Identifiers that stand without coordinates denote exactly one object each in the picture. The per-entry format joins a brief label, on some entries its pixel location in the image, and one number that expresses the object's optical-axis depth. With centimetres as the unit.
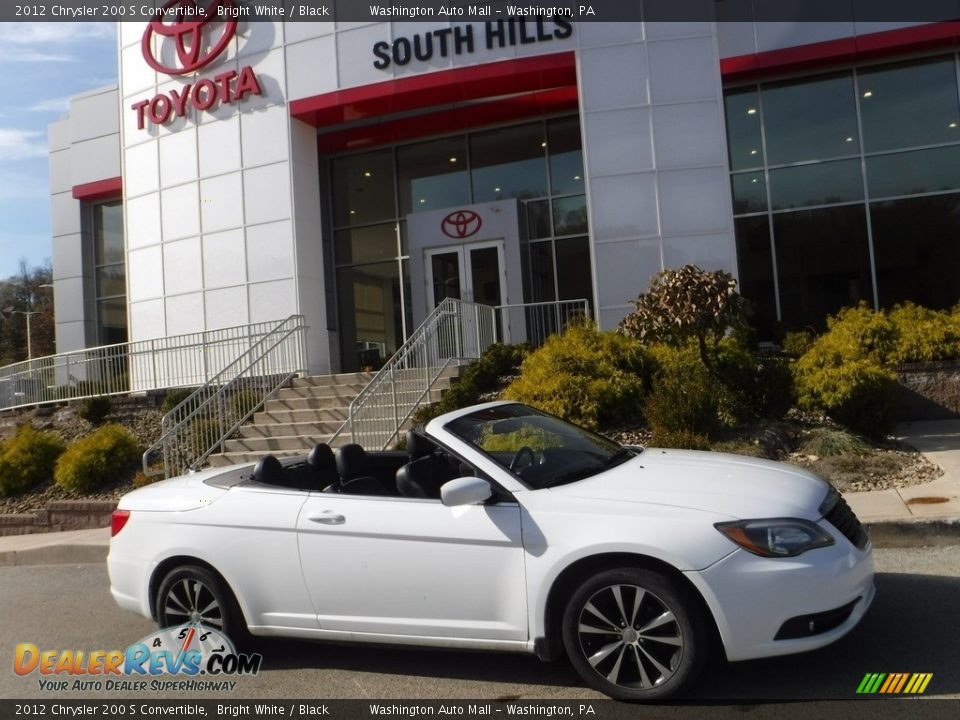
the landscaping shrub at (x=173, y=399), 1471
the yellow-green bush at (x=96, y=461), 1203
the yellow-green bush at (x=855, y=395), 964
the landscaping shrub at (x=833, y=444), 890
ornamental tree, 1012
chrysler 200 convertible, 372
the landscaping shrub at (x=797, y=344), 1188
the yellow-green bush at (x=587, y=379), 986
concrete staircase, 1199
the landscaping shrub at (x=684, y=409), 905
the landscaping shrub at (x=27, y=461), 1287
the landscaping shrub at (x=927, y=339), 1097
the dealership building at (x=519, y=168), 1488
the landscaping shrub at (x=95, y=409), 1541
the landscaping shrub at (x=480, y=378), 1139
